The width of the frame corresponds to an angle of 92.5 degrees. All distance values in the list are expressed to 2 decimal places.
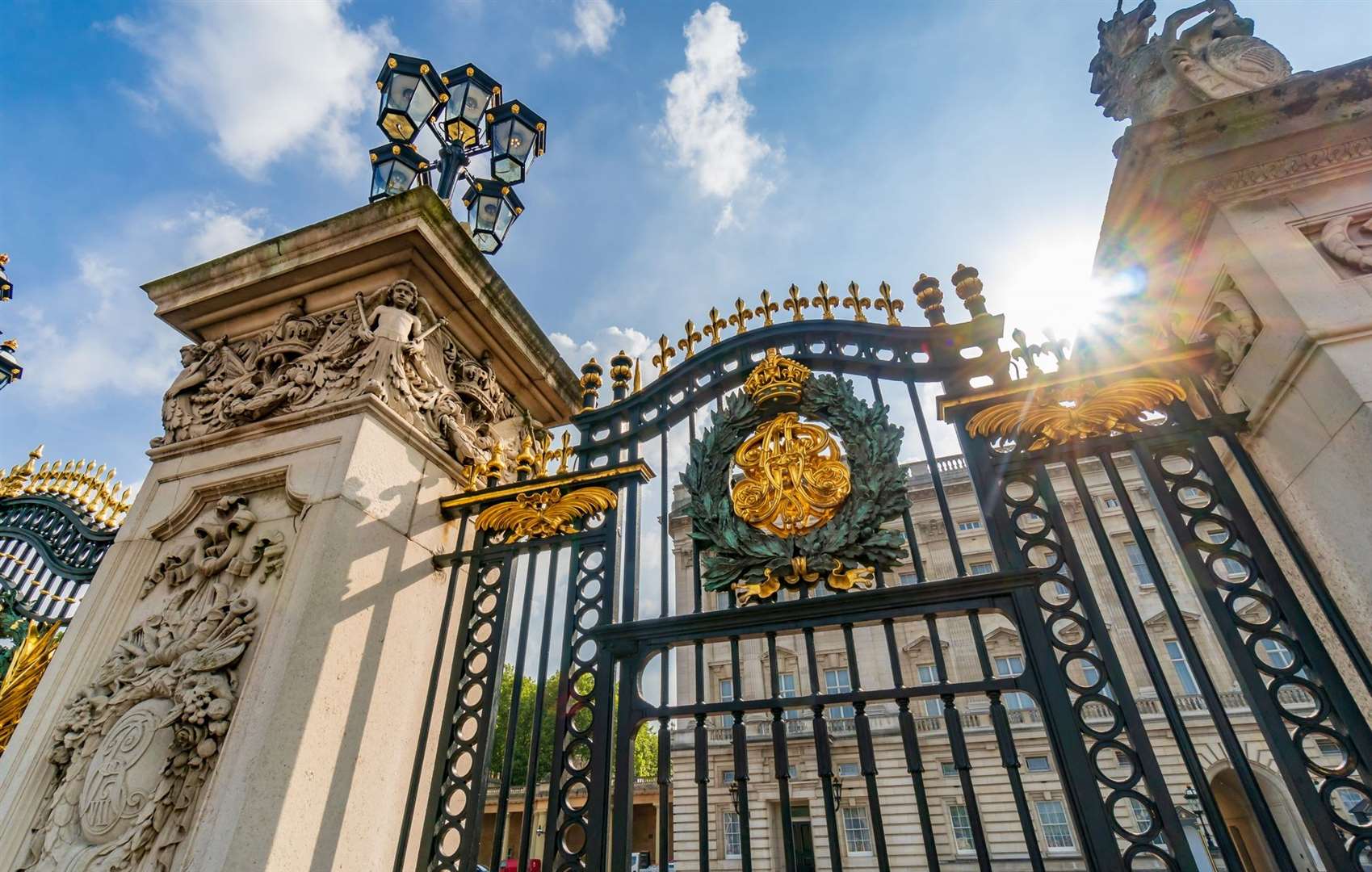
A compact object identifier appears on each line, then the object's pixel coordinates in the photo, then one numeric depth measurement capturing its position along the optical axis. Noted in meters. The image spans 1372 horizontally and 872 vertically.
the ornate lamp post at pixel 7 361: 7.72
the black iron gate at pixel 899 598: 2.54
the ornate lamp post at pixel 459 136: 4.79
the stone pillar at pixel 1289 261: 2.52
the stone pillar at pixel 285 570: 2.87
